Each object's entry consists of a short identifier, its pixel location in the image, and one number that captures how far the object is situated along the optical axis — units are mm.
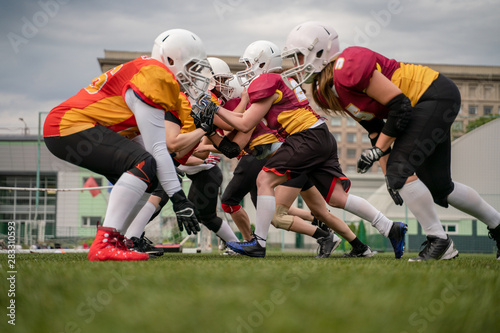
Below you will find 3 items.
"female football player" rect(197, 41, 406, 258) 9617
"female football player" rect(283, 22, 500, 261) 7547
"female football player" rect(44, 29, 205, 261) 7562
